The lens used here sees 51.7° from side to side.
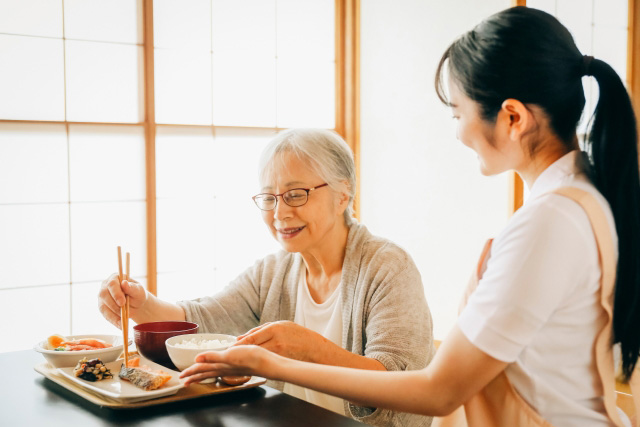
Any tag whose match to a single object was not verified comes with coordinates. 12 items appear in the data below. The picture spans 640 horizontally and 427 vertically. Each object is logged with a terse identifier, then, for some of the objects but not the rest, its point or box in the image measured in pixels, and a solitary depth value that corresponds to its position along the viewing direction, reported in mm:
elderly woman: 1787
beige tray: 1359
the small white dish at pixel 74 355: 1604
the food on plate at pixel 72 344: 1682
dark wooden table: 1298
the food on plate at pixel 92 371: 1501
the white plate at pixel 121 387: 1363
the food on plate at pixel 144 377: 1412
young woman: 1110
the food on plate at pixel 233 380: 1469
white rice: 1569
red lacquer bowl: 1659
